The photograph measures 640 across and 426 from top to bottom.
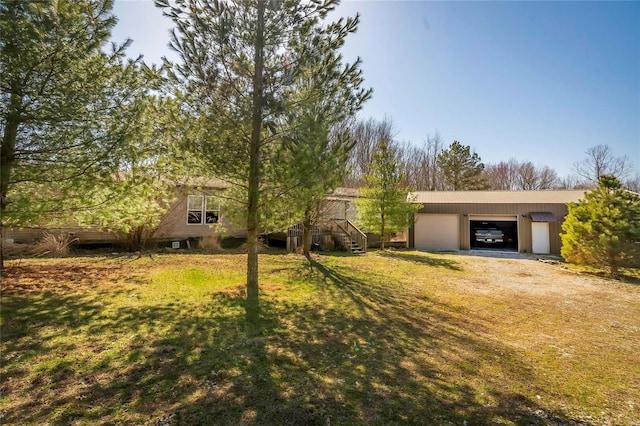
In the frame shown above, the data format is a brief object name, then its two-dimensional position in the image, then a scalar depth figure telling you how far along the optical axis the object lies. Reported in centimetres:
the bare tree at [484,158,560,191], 3841
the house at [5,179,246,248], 1177
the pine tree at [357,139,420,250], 1742
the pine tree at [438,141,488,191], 3059
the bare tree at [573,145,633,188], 3134
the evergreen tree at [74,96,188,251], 607
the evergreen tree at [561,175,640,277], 1047
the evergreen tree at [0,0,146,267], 487
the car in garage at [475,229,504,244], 2005
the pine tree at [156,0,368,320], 566
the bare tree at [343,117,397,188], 3047
